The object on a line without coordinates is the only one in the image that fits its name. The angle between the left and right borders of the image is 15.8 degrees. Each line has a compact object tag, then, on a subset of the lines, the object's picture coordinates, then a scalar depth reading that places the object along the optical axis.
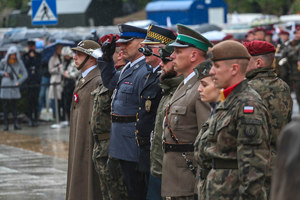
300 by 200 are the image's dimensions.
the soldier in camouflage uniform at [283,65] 23.74
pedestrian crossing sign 25.56
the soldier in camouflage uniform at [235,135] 6.56
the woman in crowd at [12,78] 26.09
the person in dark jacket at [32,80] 26.95
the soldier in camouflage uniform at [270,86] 9.15
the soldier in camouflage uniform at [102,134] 10.84
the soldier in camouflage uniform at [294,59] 24.12
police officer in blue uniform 10.25
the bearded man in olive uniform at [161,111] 8.85
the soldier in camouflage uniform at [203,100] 7.07
